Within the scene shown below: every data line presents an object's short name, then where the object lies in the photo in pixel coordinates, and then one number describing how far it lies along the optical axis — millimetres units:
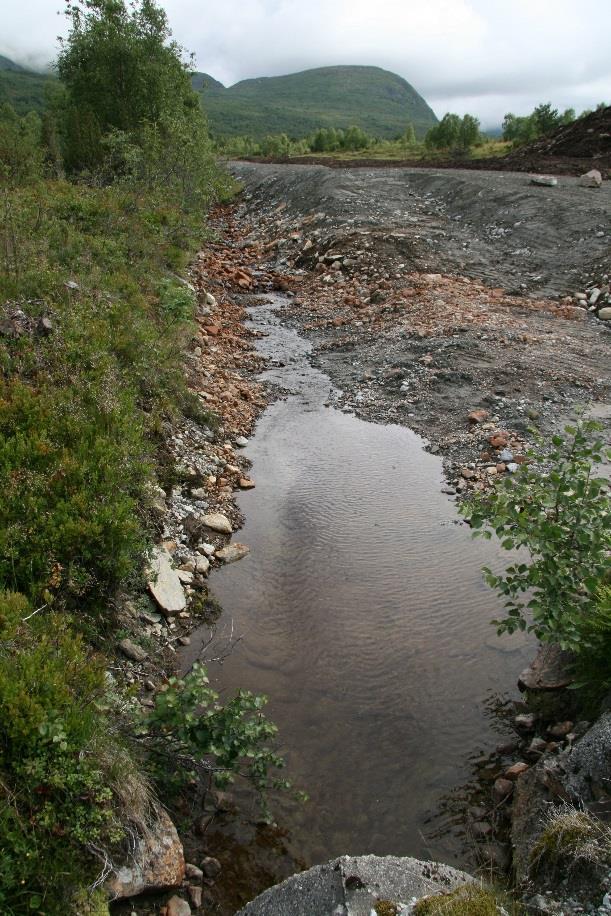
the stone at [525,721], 5223
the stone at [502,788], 4631
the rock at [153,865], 3480
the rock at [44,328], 7820
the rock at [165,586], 6211
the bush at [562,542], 4531
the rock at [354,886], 3260
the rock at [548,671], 5295
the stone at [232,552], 7559
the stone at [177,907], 3625
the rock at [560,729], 4867
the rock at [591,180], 24953
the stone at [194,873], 3924
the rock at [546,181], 25258
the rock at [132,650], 5438
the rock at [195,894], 3773
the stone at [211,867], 4014
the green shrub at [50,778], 3045
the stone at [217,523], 7984
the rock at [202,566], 7145
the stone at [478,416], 10984
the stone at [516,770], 4738
